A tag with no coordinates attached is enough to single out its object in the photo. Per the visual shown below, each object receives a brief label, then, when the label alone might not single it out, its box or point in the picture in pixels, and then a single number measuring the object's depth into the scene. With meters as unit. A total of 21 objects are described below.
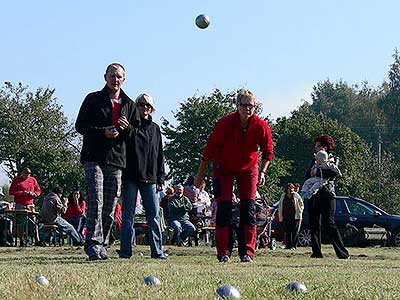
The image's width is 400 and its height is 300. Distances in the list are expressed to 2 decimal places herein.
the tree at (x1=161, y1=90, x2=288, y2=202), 42.81
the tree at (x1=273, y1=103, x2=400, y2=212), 56.25
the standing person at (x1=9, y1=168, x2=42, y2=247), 19.83
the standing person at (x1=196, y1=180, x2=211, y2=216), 22.09
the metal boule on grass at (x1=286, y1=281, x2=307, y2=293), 5.59
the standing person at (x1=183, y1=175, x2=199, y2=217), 22.02
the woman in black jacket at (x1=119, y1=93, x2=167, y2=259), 9.81
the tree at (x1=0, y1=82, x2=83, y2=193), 39.00
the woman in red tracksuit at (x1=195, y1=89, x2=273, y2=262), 9.67
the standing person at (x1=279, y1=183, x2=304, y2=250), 19.64
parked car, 23.42
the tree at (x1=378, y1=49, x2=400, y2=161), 89.94
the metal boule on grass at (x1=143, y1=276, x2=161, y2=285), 5.92
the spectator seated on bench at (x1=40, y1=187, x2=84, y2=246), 19.03
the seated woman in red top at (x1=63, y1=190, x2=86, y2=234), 21.11
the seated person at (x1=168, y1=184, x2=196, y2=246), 19.53
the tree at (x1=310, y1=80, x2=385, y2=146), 94.53
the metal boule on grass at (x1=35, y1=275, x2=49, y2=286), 5.64
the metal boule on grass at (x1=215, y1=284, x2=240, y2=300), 5.04
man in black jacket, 9.09
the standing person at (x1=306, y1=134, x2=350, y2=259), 11.40
